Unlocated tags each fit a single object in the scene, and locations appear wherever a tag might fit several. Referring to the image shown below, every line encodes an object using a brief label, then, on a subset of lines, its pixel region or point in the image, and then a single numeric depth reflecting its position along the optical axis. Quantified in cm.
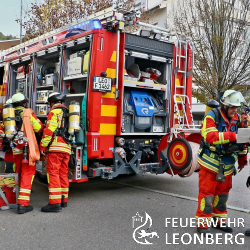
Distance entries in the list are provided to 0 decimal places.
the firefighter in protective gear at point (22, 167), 479
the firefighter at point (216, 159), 389
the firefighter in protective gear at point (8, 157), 539
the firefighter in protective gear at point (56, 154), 486
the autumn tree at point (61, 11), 1590
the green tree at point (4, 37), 4752
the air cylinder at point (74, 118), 498
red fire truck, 537
